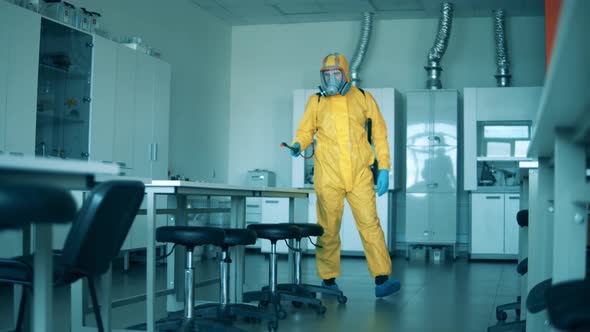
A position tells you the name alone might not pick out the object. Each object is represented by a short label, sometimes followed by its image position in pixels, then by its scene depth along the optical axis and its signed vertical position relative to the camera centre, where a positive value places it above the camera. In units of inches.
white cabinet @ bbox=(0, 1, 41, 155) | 200.7 +29.8
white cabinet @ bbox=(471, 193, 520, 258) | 335.3 -15.1
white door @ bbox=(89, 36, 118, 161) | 243.1 +28.6
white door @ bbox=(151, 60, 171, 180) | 285.3 +24.7
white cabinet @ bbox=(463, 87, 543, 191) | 336.2 +38.3
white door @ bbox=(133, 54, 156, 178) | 271.9 +27.6
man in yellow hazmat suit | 194.7 +6.9
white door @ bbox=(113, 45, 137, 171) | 257.8 +28.3
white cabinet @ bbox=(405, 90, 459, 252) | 342.6 +11.0
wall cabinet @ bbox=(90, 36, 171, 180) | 246.8 +27.6
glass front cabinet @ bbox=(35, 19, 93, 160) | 217.0 +28.6
